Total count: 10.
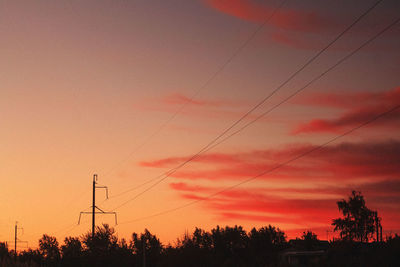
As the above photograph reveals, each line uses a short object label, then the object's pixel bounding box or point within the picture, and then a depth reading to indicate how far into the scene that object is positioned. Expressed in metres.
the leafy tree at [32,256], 108.34
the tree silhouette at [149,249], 92.88
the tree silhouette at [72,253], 91.75
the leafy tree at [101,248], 90.12
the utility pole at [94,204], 74.06
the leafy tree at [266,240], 146.00
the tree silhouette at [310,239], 138.07
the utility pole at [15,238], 153.80
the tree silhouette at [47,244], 159.80
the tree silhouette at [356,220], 117.44
